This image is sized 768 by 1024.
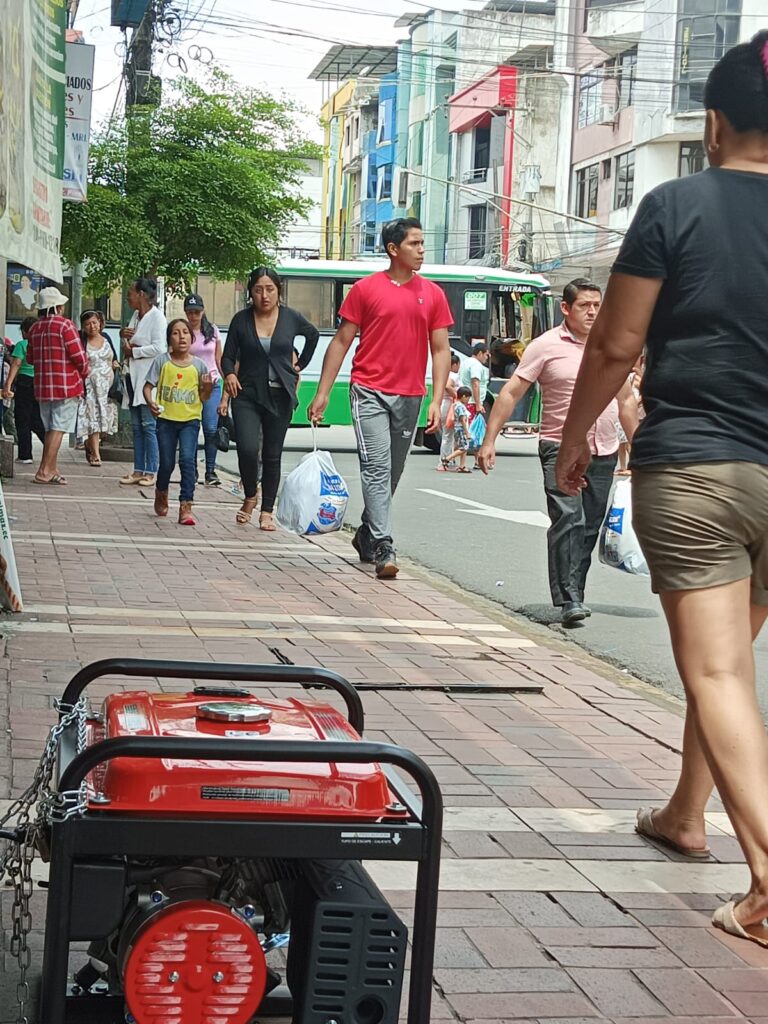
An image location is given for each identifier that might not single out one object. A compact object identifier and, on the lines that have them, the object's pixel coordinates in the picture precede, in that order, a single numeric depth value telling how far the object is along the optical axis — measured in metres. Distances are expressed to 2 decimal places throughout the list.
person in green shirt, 18.70
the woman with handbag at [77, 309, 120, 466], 18.11
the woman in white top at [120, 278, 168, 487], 15.12
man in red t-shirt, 9.65
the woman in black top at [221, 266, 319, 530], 11.73
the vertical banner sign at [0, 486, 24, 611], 7.21
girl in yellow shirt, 12.12
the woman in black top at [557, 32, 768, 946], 3.62
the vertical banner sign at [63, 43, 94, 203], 14.07
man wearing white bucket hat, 15.19
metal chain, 2.40
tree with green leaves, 20.78
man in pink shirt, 8.45
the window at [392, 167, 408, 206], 76.86
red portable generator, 2.39
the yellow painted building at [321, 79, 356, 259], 93.69
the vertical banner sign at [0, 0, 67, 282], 5.27
